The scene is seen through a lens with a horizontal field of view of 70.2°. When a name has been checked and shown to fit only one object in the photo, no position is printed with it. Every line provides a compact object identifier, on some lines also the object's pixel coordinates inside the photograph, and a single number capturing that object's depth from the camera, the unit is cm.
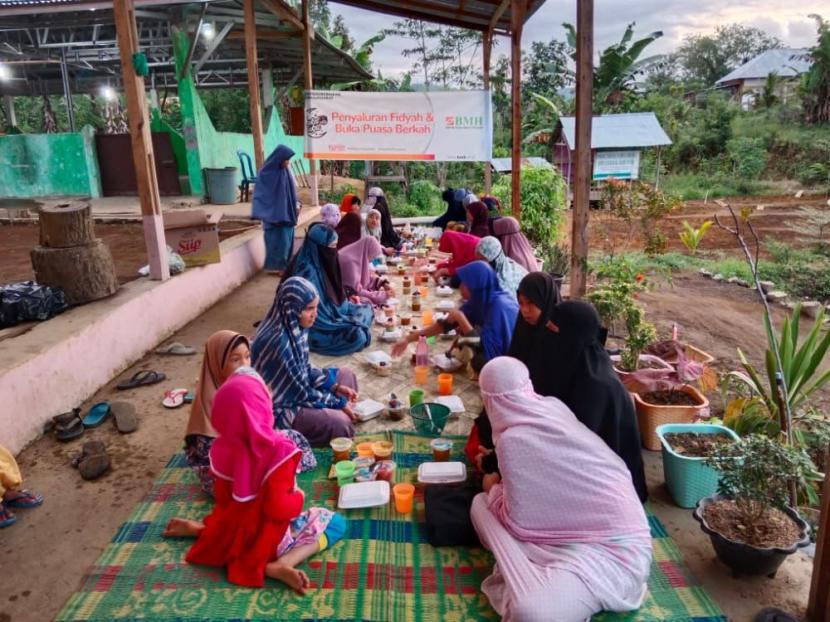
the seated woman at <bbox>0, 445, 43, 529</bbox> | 299
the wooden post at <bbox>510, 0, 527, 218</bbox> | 750
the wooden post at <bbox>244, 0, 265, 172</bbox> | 875
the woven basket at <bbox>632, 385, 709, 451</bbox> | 342
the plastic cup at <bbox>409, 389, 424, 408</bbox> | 394
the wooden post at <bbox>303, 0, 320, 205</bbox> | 1039
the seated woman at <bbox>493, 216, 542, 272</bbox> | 641
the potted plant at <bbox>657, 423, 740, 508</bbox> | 296
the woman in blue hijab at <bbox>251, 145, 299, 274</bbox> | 769
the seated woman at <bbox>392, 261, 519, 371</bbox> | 429
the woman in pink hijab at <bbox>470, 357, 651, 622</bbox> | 216
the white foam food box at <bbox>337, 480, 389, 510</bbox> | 293
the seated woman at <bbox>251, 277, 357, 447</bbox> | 342
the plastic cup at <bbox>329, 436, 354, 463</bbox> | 327
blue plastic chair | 1277
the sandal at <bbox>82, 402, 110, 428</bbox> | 402
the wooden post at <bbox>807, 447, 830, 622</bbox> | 224
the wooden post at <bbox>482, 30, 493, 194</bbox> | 936
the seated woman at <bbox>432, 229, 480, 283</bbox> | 657
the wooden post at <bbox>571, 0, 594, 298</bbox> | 459
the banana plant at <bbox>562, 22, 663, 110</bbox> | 1831
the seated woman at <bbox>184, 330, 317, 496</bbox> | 272
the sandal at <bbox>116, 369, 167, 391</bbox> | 457
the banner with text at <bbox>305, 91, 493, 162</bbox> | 897
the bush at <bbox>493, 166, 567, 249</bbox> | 936
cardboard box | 642
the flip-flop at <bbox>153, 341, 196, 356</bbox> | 526
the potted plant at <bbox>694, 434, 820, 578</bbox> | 245
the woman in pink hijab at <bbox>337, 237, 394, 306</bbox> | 616
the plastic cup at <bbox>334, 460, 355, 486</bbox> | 312
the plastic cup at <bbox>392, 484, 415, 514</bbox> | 291
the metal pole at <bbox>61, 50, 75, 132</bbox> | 1255
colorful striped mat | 234
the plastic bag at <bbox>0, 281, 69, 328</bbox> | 451
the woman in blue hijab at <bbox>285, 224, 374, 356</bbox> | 505
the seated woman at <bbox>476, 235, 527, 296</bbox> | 477
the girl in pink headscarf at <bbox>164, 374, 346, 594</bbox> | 237
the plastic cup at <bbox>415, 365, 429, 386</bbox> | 438
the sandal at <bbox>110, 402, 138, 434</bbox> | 392
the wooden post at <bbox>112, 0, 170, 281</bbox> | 513
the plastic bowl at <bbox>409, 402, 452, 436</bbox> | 363
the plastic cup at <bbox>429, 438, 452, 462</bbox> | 325
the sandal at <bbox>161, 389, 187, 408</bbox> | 425
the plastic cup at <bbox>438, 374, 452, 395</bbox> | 419
